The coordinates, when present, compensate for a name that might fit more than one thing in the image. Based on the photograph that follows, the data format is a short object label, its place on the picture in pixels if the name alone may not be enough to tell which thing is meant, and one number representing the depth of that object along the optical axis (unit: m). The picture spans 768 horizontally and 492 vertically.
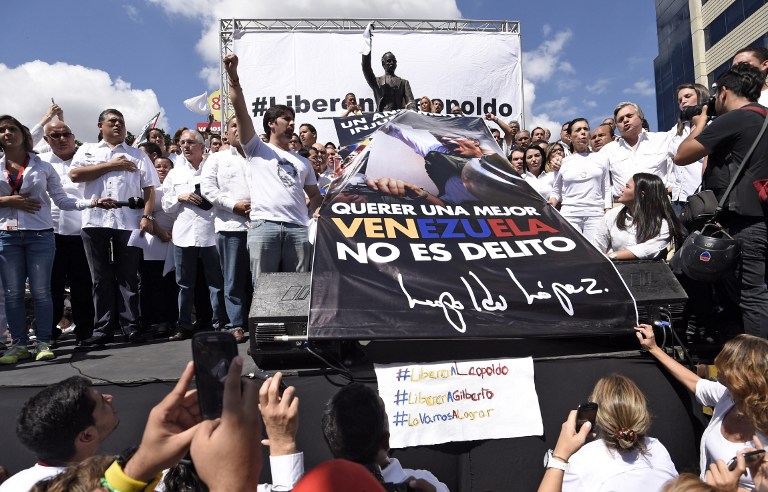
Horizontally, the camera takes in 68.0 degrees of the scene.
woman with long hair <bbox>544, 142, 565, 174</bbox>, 5.82
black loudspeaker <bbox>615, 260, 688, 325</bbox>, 2.88
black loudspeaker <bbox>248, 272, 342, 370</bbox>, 2.73
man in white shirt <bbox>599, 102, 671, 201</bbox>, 4.78
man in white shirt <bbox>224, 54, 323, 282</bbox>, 3.83
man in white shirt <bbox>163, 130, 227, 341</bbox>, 4.37
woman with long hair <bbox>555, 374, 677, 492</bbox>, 2.09
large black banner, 2.62
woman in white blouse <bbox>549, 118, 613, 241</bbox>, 4.80
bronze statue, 6.64
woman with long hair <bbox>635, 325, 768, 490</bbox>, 2.05
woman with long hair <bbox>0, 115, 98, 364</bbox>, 3.78
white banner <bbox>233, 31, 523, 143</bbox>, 9.31
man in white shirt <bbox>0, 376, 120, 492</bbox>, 1.93
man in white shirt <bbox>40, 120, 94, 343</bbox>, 4.54
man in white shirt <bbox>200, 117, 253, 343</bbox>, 4.05
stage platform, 2.59
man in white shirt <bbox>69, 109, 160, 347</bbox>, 4.17
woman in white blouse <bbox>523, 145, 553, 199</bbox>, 5.71
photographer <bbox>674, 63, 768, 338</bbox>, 2.89
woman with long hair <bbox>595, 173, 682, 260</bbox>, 3.46
